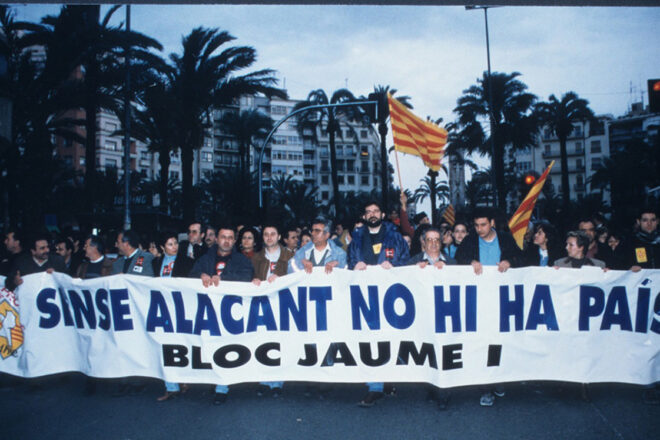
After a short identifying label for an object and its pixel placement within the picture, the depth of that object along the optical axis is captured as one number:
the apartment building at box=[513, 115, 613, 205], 87.25
